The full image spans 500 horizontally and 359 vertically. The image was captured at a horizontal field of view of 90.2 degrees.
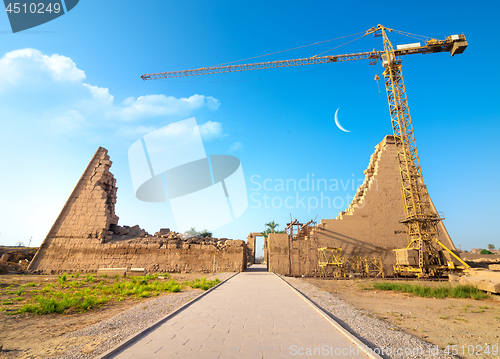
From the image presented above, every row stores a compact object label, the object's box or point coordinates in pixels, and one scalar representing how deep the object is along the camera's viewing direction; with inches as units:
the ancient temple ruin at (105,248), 845.2
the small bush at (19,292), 408.2
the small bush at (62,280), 538.5
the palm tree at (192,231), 2996.6
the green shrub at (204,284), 455.3
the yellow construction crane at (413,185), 850.1
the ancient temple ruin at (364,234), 885.2
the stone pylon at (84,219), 864.9
